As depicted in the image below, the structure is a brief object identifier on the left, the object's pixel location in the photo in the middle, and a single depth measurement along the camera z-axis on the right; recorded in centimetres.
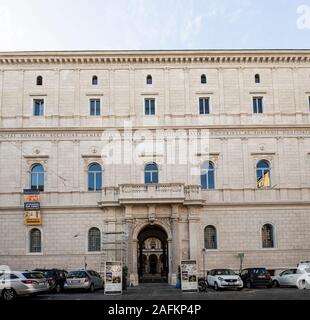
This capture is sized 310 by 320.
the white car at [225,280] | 2062
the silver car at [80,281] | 2074
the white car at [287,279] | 2166
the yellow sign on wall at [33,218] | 2640
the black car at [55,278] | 2064
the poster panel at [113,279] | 1911
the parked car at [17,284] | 1617
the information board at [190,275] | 1924
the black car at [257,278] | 2236
